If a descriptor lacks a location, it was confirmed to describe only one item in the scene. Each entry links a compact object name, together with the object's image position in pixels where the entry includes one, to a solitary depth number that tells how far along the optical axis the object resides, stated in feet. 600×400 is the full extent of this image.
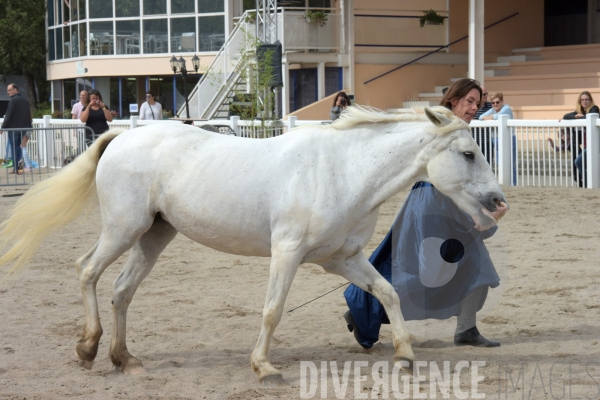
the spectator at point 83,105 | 61.72
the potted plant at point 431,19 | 85.97
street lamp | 85.30
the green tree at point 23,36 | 124.98
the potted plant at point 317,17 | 81.87
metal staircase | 84.28
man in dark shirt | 59.62
